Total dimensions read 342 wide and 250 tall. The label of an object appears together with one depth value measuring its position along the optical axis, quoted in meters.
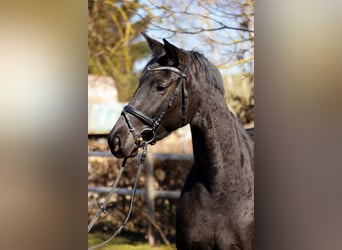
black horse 4.73
